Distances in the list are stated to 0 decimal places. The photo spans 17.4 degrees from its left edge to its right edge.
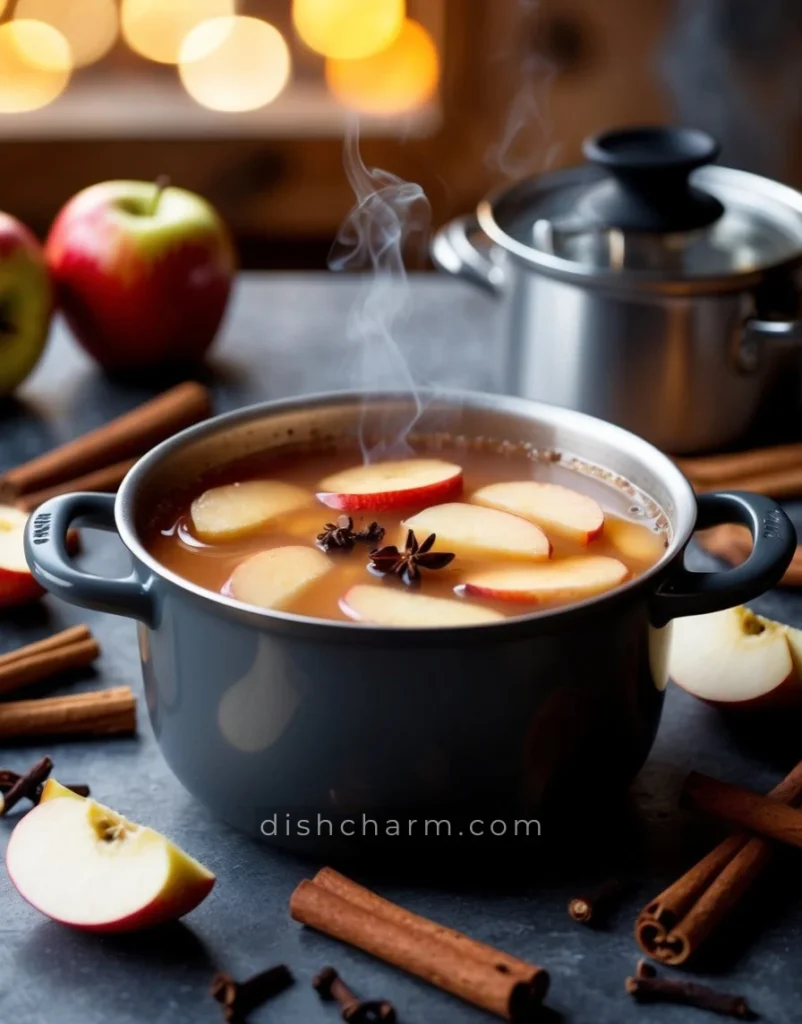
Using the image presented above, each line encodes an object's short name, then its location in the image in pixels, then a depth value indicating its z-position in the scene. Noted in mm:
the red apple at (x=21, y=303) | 1224
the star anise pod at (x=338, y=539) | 928
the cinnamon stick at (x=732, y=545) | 1049
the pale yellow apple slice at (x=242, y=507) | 946
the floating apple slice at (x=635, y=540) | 933
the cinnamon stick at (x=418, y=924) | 826
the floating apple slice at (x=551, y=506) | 945
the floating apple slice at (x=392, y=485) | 964
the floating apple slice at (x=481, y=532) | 928
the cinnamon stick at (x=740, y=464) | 1139
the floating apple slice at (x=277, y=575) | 896
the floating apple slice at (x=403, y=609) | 880
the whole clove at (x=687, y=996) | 825
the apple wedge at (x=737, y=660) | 939
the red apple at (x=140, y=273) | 1249
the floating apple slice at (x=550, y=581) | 896
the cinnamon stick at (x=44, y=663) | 975
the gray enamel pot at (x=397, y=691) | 832
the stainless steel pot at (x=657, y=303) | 1131
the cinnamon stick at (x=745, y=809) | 879
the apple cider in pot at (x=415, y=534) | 898
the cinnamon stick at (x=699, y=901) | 845
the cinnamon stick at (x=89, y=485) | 1114
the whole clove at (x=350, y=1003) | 820
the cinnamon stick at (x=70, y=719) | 954
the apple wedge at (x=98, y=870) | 845
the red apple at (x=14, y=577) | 1028
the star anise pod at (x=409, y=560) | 904
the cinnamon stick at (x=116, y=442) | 1123
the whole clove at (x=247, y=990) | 824
